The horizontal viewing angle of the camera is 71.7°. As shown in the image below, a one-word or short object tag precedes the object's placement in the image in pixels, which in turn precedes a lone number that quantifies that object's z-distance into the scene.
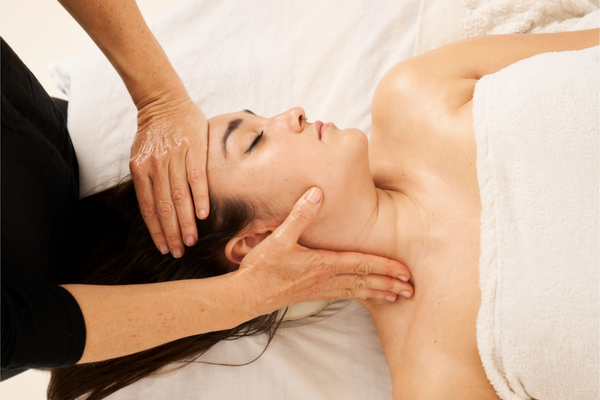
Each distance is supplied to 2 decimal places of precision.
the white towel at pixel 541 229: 0.95
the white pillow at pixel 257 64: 1.59
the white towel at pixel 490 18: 1.39
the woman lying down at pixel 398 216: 1.04
